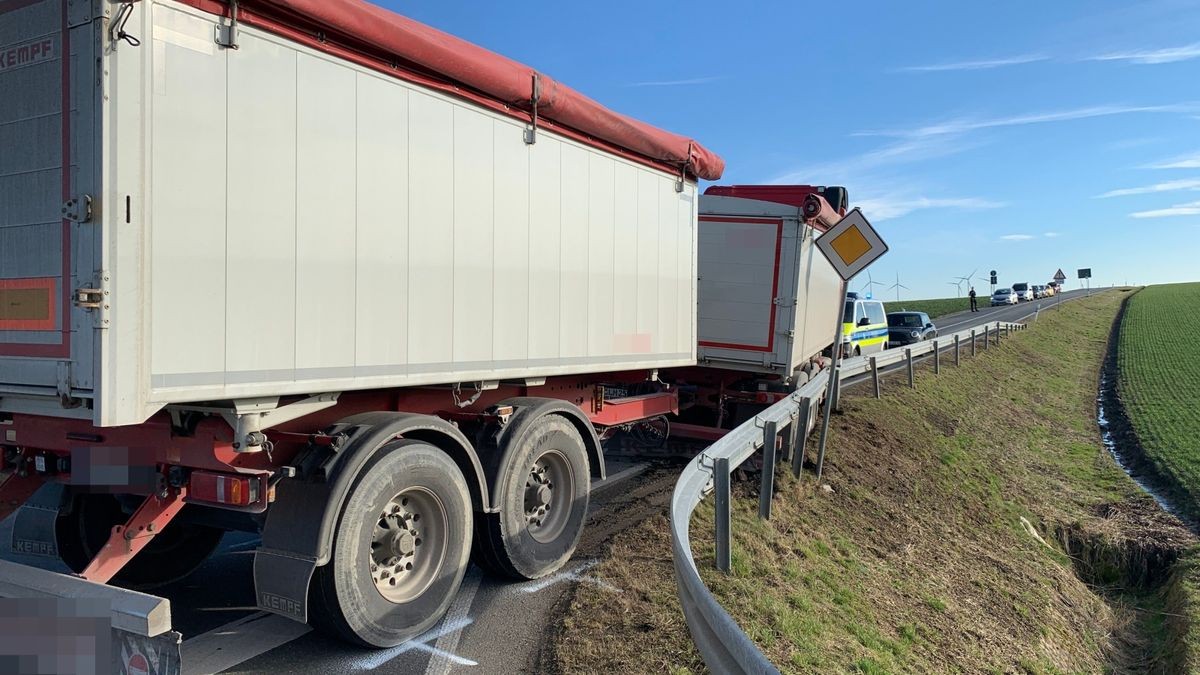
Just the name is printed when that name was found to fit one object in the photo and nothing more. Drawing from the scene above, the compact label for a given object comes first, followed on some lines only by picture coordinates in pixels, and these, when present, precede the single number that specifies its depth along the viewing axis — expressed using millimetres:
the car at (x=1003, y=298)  69125
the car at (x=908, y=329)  27272
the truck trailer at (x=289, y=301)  3139
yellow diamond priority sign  7938
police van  18453
